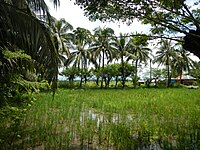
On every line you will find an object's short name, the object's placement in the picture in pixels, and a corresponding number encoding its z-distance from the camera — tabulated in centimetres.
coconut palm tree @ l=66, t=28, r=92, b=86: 2110
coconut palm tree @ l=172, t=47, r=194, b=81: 2693
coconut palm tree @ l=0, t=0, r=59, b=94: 298
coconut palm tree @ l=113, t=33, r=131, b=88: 2160
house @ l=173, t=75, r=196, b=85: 3519
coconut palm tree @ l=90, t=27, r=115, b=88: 2067
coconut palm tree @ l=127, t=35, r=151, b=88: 2304
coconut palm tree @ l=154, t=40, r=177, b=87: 2602
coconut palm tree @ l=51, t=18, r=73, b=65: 1830
